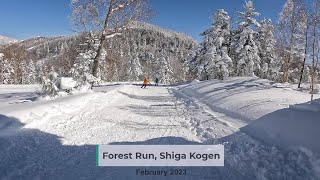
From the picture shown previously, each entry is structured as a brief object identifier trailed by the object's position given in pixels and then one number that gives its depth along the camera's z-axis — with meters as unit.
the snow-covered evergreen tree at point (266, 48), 29.76
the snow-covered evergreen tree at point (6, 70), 38.73
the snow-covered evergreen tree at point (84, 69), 11.66
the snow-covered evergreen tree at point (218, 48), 27.50
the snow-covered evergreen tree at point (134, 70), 62.14
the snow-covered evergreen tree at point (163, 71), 49.82
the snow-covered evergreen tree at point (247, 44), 26.69
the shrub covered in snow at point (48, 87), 9.15
